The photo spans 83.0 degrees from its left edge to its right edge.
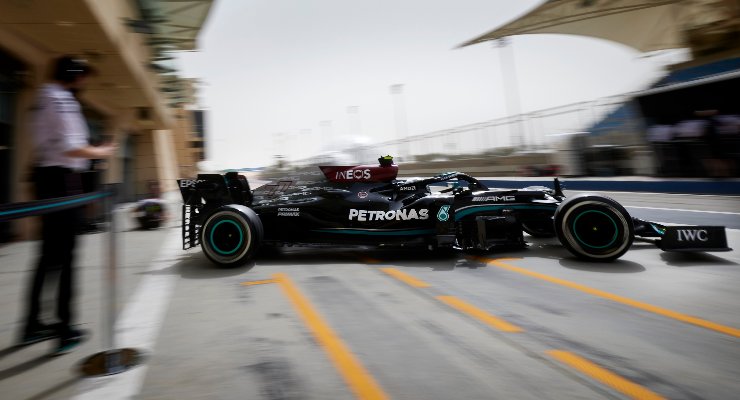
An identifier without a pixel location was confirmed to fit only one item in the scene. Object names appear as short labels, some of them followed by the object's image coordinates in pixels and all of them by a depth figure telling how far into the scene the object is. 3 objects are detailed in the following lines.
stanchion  2.10
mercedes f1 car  4.12
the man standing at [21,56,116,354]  2.33
